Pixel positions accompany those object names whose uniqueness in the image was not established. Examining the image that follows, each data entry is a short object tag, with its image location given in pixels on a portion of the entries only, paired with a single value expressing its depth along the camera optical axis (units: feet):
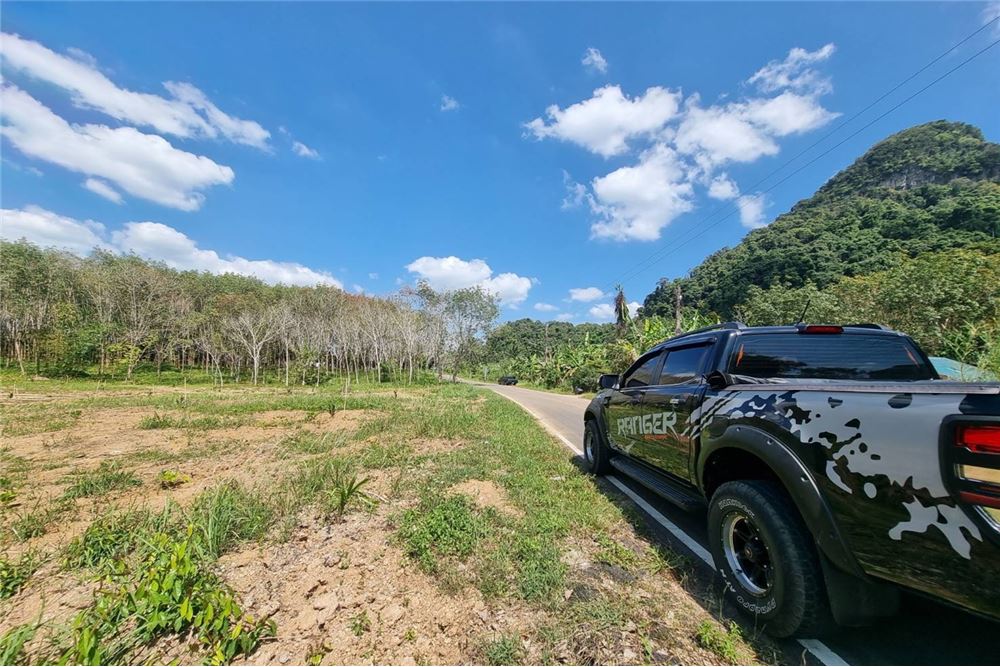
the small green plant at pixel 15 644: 6.66
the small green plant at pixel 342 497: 13.47
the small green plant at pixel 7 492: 14.08
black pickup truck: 4.93
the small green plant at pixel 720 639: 7.14
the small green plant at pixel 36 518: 11.73
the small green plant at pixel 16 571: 8.86
